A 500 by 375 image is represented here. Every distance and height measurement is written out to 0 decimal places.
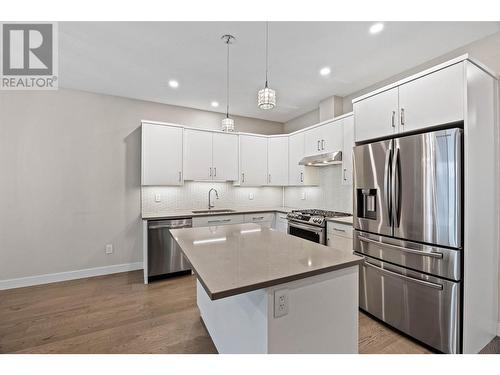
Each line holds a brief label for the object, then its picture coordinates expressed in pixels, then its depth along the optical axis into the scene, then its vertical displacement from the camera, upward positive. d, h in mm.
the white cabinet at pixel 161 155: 3559 +544
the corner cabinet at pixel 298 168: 3977 +371
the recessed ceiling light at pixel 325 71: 2785 +1486
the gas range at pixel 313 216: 3062 -398
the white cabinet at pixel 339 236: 2652 -580
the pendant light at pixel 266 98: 1982 +795
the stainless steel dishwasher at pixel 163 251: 3316 -929
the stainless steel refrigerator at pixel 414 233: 1735 -389
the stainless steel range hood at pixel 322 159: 3164 +441
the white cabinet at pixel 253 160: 4309 +547
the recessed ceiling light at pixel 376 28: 1984 +1444
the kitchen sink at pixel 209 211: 4102 -408
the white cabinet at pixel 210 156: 3861 +585
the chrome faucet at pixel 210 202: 4323 -257
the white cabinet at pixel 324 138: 3248 +777
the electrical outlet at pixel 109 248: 3648 -963
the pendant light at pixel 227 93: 2193 +1464
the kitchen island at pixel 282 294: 1155 -588
